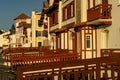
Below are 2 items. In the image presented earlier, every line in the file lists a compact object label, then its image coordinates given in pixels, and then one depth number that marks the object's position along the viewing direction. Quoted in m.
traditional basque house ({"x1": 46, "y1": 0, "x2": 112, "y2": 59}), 23.74
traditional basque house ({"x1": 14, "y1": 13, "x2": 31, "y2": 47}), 77.39
